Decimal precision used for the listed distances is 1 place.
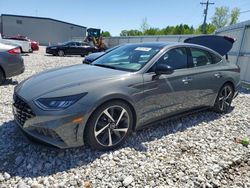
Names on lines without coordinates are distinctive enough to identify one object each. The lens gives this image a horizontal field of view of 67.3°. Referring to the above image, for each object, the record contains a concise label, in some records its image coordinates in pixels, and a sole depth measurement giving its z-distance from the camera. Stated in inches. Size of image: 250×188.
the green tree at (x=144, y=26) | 2087.6
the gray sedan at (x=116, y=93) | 88.1
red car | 687.8
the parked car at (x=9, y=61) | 199.5
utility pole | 1320.1
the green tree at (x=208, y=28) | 1760.6
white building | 1377.9
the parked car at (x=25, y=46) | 553.8
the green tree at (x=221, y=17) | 1859.5
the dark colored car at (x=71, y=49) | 631.3
